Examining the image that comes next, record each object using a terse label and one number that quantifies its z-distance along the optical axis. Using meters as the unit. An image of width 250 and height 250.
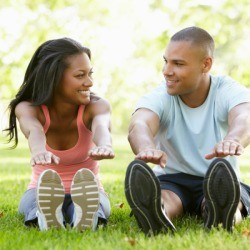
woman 4.47
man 4.38
